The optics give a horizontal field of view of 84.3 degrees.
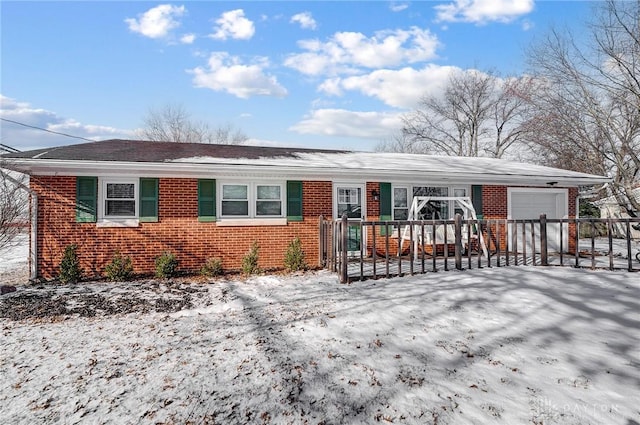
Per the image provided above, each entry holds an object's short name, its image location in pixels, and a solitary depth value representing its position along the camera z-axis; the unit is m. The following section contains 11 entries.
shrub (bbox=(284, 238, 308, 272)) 8.55
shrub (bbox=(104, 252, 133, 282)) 7.74
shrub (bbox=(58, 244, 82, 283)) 7.51
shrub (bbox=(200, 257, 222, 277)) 8.16
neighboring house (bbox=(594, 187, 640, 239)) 21.30
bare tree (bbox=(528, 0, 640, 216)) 13.70
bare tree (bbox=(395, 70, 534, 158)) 29.78
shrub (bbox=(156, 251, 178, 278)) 7.96
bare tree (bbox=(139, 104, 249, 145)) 34.28
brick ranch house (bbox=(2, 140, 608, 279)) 7.99
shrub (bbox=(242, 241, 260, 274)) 8.23
